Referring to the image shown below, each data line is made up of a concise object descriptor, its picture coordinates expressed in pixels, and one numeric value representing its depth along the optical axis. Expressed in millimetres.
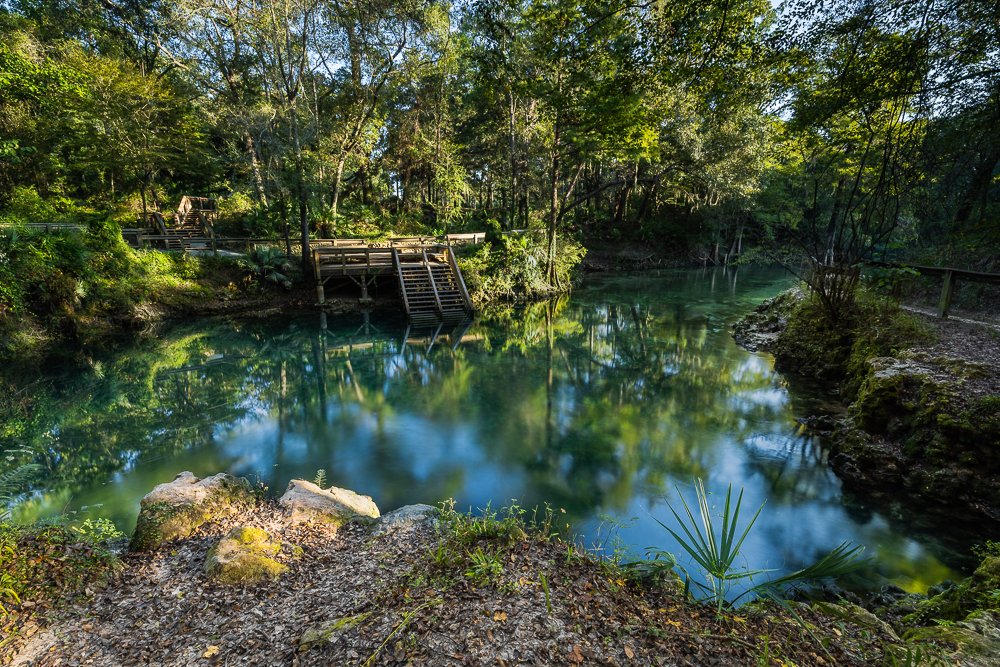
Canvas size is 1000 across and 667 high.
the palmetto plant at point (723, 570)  2990
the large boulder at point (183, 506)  4262
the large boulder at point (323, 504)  4945
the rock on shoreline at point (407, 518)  4631
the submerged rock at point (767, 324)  13891
